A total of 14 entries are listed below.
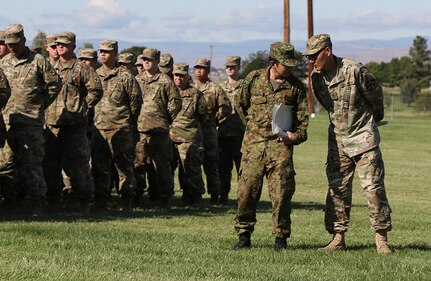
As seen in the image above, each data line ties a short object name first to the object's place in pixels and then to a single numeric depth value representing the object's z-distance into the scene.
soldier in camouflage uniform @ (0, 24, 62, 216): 14.75
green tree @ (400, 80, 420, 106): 111.56
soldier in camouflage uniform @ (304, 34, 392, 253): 11.55
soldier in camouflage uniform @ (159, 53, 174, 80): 18.77
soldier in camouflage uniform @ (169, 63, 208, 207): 18.44
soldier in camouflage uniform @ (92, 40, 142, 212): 16.50
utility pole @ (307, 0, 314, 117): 45.56
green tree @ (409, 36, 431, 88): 132.88
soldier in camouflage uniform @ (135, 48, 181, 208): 17.48
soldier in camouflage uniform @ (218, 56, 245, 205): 19.75
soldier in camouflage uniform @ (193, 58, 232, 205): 19.19
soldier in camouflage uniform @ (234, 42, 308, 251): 11.44
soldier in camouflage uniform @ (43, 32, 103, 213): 15.63
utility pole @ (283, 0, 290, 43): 42.78
